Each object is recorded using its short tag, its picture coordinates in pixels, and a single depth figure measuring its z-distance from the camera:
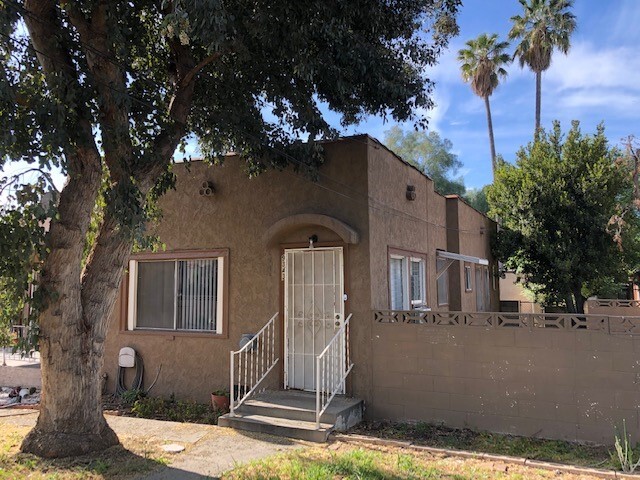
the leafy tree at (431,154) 37.56
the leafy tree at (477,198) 37.41
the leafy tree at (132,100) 5.59
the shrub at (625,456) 5.48
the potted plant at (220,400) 8.23
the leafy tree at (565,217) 15.49
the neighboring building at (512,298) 20.77
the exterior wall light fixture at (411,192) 9.86
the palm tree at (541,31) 24.50
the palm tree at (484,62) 27.30
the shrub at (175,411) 8.12
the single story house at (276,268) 8.05
